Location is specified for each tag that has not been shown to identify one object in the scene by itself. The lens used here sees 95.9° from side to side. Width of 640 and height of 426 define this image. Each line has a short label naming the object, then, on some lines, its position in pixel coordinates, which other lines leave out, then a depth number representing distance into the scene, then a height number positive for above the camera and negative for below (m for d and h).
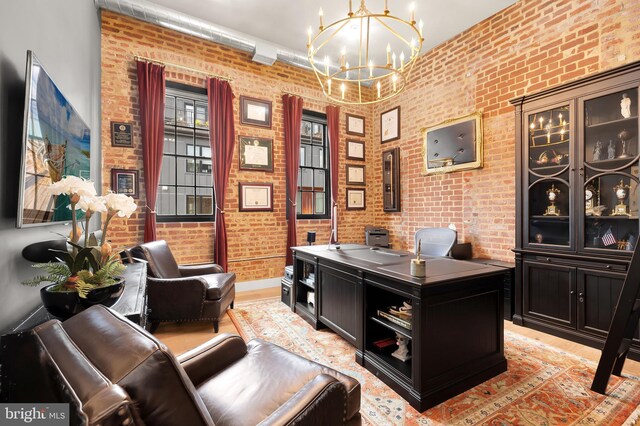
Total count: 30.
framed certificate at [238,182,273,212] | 4.46 +0.26
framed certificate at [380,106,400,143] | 5.16 +1.64
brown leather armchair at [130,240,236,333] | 2.93 -0.86
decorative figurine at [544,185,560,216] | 3.02 +0.15
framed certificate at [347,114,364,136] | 5.47 +1.71
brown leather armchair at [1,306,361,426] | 0.65 -0.43
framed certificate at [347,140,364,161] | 5.46 +1.22
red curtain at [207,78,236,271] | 4.17 +0.94
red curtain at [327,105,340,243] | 5.18 +1.22
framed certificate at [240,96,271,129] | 4.45 +1.60
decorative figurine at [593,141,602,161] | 2.72 +0.60
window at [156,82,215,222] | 4.20 +0.78
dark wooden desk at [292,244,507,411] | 1.87 -0.79
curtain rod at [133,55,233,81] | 3.79 +2.04
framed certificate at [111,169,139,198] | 3.68 +0.40
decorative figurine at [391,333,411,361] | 2.18 -1.04
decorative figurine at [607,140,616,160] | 2.64 +0.59
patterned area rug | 1.76 -1.23
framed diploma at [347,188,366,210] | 5.47 +0.28
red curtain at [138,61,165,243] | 3.75 +1.09
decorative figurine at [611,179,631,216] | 2.57 +0.15
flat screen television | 1.40 +0.37
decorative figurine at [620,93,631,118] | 2.52 +0.96
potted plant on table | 1.29 -0.27
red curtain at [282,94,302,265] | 4.77 +1.01
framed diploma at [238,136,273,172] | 4.46 +0.94
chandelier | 3.93 +2.54
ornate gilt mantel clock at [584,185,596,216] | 2.75 +0.14
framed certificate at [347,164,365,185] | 5.46 +0.75
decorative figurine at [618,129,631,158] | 2.57 +0.69
